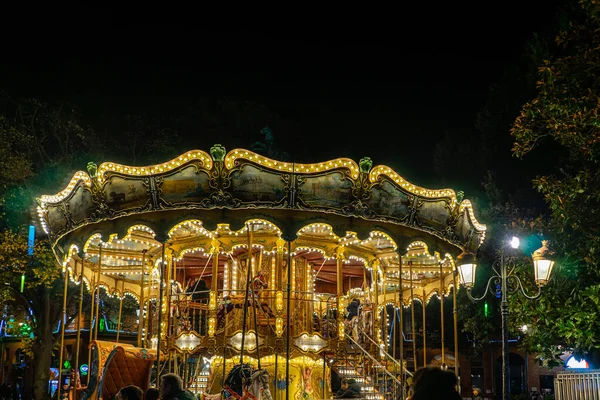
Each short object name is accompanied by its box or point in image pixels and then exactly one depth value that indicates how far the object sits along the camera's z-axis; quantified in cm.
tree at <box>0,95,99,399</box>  2467
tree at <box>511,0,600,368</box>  1576
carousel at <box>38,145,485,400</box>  1236
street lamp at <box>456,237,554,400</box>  1292
